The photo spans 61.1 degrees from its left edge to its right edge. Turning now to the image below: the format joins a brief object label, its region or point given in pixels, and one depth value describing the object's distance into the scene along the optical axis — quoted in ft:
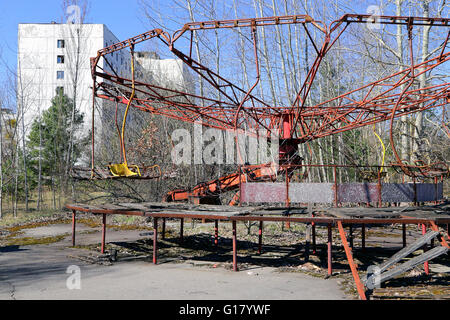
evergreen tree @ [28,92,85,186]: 92.94
